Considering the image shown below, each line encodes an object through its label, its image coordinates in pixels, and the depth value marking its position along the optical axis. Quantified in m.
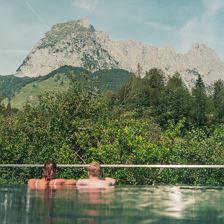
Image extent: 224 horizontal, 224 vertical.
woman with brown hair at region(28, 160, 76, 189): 10.81
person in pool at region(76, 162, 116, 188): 10.57
